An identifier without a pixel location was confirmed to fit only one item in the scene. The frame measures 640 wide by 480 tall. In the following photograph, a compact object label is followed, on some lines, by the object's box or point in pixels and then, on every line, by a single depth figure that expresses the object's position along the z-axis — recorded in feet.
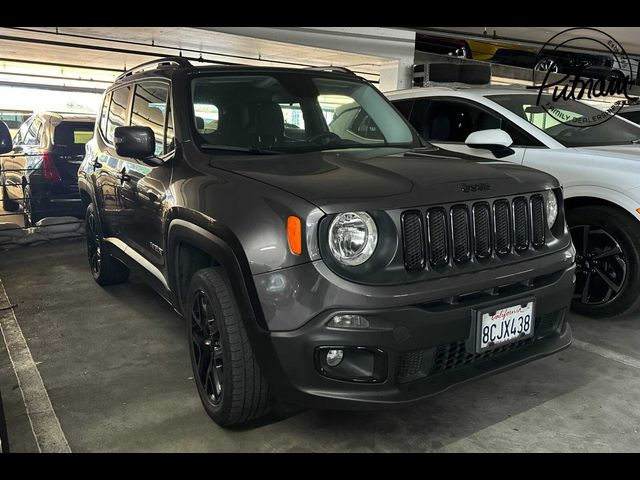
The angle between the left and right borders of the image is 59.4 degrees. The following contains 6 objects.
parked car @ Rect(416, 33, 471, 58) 30.27
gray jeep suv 6.84
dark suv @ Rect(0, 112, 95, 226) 22.76
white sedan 12.20
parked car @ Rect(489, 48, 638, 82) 31.65
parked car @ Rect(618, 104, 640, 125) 19.70
